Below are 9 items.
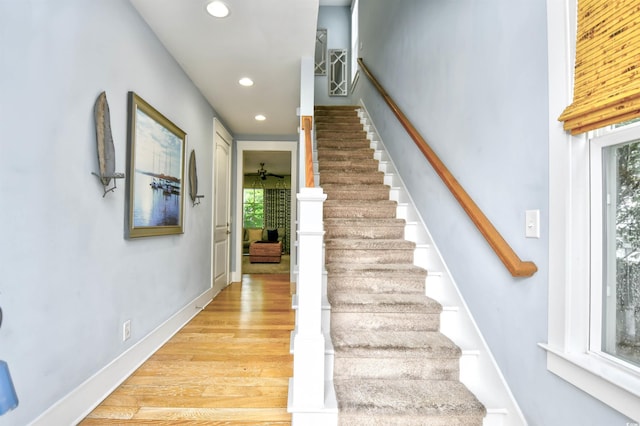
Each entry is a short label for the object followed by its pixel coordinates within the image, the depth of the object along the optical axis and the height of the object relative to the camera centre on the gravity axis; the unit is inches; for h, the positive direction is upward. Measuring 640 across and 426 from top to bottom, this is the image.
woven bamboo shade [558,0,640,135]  38.5 +20.5
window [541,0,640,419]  45.8 -3.3
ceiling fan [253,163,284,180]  355.3 +53.2
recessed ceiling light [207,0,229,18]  82.0 +55.3
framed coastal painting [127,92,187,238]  84.4 +13.9
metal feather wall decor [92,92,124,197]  70.1 +16.5
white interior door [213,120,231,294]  171.8 +4.9
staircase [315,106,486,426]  62.1 -28.0
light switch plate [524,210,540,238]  54.5 -0.7
